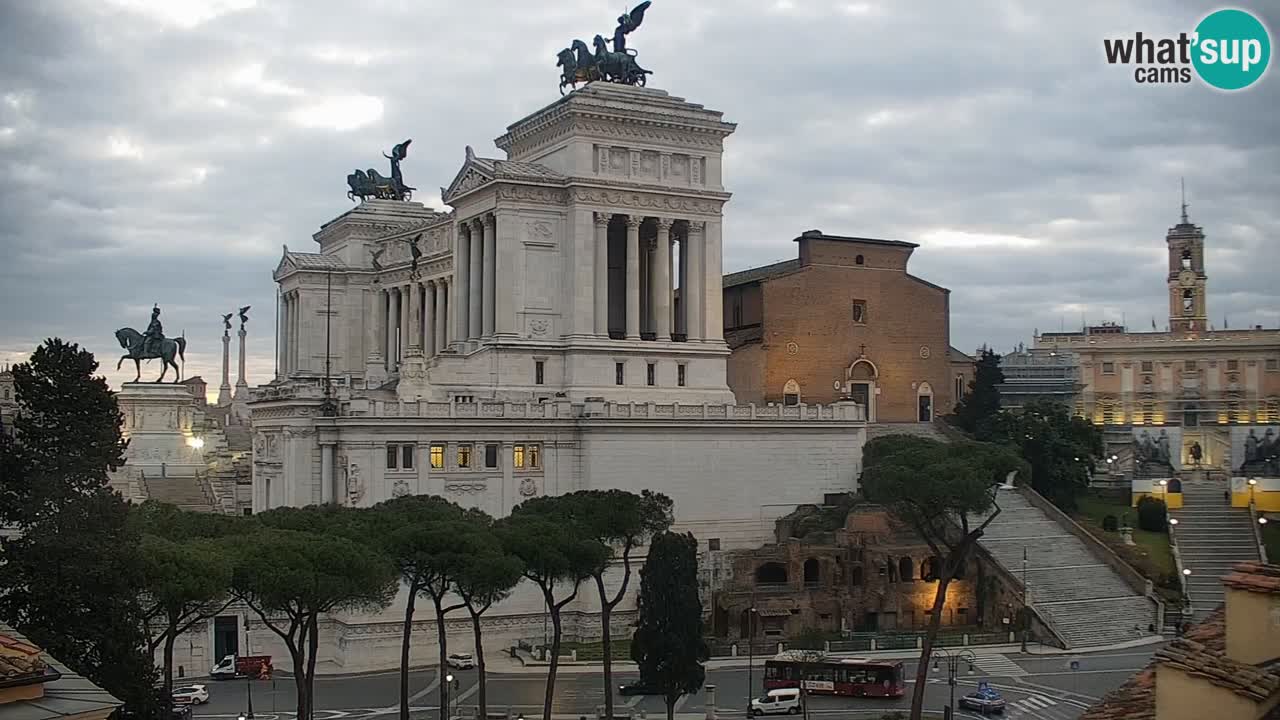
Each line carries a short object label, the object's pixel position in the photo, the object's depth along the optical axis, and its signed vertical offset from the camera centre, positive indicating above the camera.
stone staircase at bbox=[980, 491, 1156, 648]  74.31 -8.41
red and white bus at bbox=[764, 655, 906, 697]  60.84 -10.75
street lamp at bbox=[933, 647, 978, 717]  66.19 -11.18
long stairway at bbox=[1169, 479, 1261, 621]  79.38 -6.77
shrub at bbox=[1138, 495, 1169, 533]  89.25 -5.34
